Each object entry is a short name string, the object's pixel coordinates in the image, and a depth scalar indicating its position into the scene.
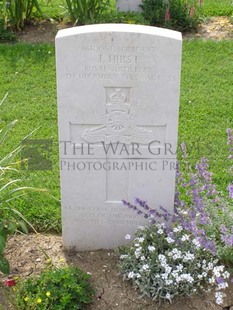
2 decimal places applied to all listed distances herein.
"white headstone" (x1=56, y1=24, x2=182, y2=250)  3.04
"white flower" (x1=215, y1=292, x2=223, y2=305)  3.02
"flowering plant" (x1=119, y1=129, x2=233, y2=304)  3.14
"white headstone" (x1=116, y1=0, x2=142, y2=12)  7.56
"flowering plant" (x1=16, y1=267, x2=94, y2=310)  3.01
